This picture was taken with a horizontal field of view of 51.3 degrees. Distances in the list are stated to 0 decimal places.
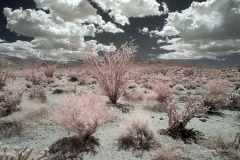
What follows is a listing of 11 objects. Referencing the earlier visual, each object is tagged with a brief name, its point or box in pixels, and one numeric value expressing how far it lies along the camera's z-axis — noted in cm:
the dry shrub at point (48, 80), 2008
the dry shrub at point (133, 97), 1274
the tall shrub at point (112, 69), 1143
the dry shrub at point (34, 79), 1955
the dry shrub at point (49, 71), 2483
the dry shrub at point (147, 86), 1895
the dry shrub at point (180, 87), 1866
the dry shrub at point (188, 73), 3459
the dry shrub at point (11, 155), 319
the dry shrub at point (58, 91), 1438
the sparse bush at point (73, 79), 2305
